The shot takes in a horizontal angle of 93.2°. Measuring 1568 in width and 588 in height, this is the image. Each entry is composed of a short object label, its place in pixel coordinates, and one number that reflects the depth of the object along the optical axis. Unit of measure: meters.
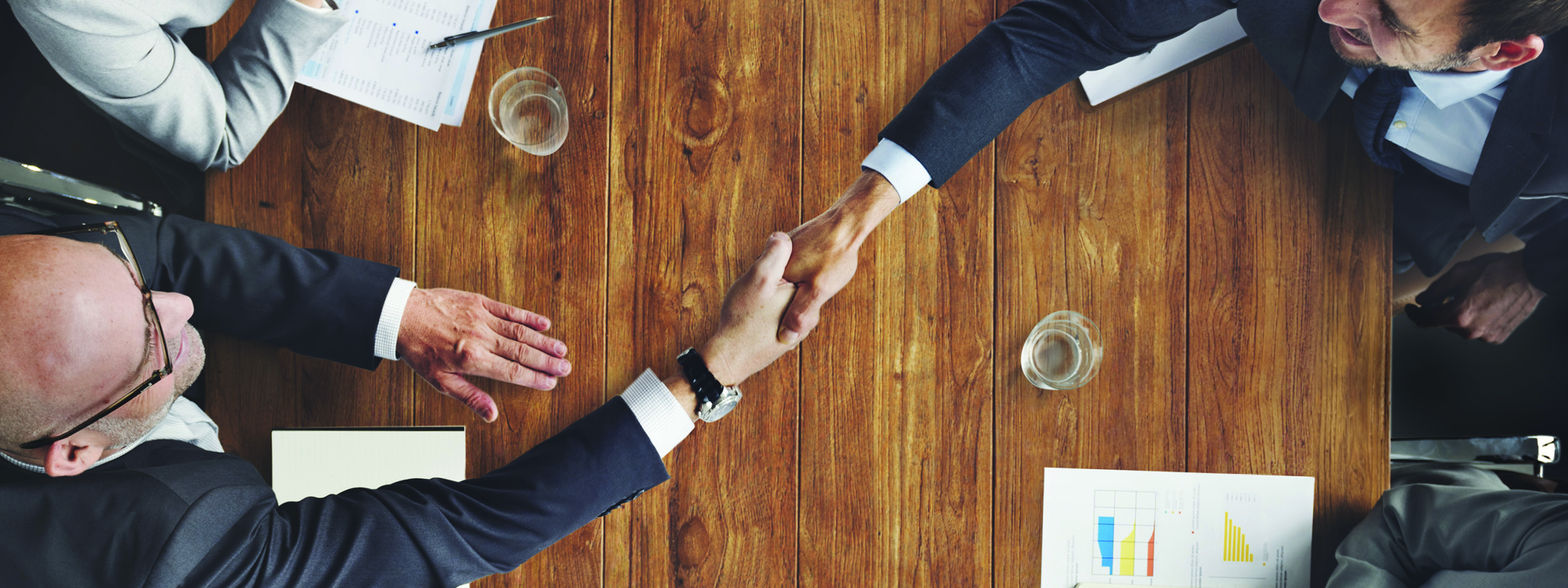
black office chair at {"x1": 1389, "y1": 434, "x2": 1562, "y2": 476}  1.44
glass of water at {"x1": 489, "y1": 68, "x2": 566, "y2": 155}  1.46
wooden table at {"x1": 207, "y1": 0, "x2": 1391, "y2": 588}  1.45
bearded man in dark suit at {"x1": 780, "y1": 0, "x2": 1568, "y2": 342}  1.10
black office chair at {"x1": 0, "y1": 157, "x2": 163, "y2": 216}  1.15
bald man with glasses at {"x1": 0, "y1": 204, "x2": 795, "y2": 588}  0.99
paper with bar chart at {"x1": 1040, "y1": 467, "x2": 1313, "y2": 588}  1.43
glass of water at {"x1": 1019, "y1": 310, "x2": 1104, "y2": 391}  1.44
